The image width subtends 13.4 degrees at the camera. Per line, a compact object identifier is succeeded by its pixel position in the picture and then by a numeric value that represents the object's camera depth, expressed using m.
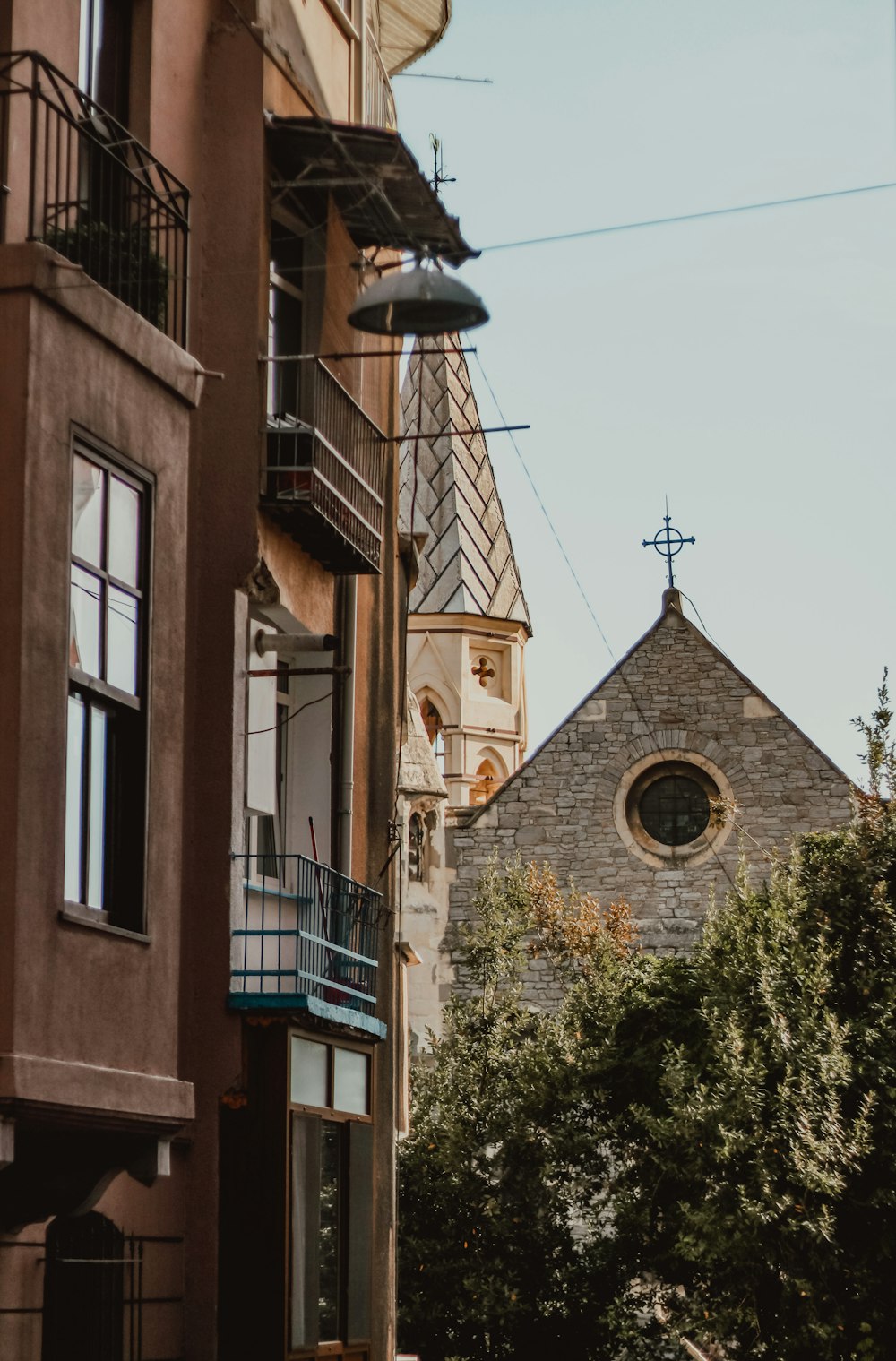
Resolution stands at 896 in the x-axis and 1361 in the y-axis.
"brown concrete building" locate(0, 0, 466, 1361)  16.20
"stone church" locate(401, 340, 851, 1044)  56.12
